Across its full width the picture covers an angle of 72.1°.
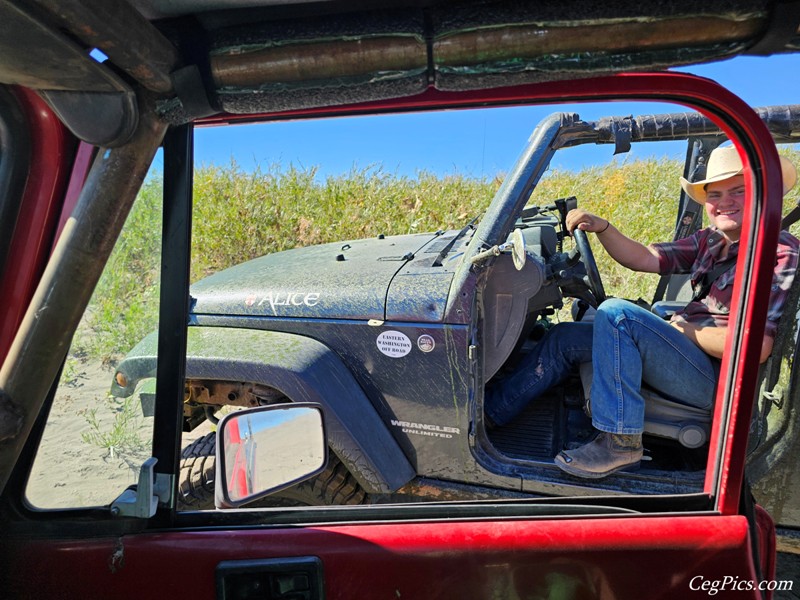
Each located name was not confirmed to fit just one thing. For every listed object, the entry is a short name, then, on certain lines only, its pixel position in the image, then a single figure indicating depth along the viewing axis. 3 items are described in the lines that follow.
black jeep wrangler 1.99
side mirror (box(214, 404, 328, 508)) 1.29
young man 1.99
